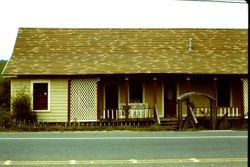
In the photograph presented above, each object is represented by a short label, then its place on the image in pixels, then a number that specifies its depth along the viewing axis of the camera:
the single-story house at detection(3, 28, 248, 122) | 26.14
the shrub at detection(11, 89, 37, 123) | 24.64
